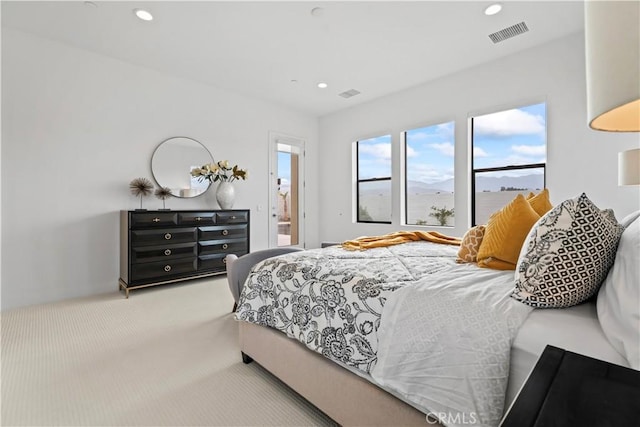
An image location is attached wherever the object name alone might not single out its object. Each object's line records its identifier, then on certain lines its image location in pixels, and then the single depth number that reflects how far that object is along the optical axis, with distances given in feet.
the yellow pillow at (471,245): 6.18
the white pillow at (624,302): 2.65
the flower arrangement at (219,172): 14.24
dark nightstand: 1.69
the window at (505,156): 12.03
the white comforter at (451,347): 3.14
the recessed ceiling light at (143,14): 9.41
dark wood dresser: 11.43
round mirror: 13.51
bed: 3.14
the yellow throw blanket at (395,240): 8.12
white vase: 14.57
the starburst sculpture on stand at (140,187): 12.41
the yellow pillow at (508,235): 5.16
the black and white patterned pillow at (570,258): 3.44
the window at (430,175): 14.66
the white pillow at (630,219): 4.27
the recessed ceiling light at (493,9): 9.14
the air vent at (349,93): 15.81
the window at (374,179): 17.16
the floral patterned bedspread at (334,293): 4.29
